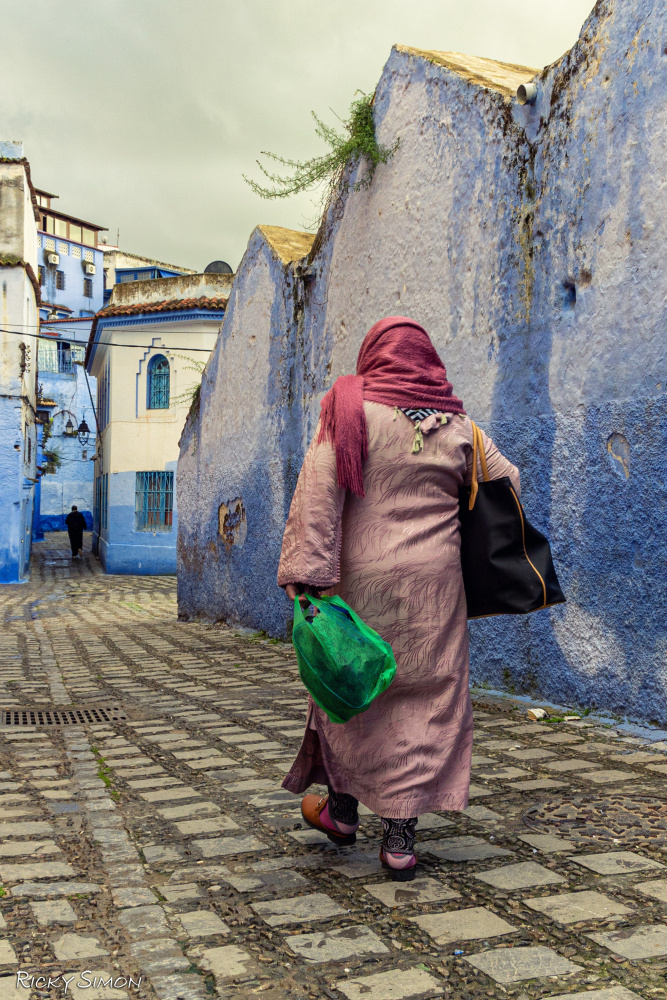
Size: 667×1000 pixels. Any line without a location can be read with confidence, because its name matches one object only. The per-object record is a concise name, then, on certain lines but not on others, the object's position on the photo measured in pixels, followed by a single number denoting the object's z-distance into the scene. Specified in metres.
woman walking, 3.02
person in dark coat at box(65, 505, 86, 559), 26.92
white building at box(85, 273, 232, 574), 21.20
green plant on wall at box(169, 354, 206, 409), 19.87
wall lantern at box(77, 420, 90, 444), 37.37
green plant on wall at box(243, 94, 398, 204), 7.36
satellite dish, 25.35
